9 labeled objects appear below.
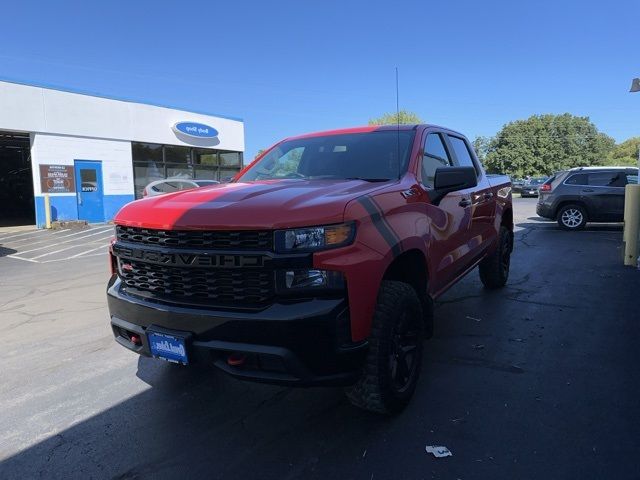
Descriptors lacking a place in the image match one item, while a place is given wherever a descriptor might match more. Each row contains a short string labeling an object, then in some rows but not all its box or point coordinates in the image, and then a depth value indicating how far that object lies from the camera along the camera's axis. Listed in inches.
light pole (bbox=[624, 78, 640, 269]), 290.7
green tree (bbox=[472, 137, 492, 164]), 2663.9
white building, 669.3
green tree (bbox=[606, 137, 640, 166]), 3090.1
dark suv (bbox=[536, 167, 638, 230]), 503.8
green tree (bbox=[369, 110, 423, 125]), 1854.1
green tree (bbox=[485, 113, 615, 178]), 2395.4
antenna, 140.6
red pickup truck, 97.6
